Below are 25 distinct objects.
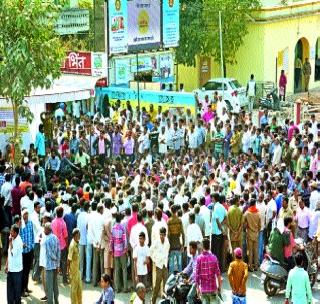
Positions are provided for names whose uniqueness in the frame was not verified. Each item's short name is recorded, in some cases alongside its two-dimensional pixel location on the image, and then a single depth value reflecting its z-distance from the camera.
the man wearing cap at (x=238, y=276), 14.08
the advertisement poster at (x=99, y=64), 30.95
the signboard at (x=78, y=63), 31.20
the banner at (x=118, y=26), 31.19
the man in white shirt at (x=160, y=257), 15.34
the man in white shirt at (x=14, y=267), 14.79
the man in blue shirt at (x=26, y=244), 15.52
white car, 30.53
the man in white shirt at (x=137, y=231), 15.61
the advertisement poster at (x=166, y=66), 33.41
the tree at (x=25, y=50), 19.52
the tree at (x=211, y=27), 33.81
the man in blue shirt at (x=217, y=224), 16.62
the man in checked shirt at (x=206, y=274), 14.23
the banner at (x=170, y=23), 33.59
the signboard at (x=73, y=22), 33.97
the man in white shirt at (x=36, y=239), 15.98
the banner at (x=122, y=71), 31.34
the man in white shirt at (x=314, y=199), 17.47
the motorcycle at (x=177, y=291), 14.30
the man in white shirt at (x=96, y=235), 16.08
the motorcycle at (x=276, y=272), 15.66
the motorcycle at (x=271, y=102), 32.50
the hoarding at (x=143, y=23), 32.16
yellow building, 35.66
